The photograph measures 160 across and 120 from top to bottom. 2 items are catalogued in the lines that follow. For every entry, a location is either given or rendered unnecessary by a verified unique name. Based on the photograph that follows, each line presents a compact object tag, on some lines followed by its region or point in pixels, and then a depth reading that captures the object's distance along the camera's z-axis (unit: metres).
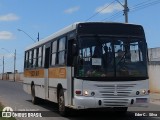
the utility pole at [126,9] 20.15
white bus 8.09
